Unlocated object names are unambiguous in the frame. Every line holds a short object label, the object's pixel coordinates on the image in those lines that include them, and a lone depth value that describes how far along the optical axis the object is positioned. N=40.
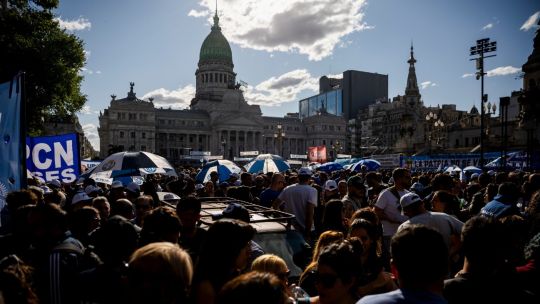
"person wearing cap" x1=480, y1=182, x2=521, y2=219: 5.96
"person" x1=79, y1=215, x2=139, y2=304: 3.27
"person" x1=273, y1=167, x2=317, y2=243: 7.68
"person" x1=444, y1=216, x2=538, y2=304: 2.86
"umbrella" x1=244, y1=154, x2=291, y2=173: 16.34
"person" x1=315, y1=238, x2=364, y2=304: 2.96
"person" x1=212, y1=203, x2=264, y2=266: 4.55
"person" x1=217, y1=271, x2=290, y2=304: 1.88
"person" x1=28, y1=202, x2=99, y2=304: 3.32
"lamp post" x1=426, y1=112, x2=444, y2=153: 35.22
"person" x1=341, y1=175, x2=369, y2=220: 7.33
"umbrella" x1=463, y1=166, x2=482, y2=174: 17.41
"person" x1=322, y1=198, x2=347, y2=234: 5.96
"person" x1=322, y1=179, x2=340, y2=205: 8.96
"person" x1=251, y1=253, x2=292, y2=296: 3.41
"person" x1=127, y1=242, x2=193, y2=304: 2.26
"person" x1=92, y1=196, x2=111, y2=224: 6.43
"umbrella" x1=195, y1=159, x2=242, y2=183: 15.81
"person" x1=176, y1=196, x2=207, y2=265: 4.71
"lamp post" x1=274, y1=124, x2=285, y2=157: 40.34
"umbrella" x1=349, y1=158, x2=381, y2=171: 19.42
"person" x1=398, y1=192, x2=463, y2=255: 4.88
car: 4.84
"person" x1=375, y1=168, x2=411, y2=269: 6.46
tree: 18.95
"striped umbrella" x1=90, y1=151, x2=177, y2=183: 10.98
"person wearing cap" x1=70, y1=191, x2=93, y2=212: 6.61
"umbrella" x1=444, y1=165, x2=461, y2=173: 17.19
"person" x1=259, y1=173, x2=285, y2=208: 8.88
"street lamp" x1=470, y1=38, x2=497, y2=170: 24.61
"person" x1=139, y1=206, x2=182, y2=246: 3.90
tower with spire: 67.74
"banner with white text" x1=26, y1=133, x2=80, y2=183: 9.36
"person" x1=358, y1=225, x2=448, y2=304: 2.43
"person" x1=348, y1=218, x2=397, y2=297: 3.74
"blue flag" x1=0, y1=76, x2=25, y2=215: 5.87
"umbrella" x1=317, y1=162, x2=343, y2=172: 22.42
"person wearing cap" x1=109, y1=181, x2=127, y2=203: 8.44
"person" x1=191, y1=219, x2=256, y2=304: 2.83
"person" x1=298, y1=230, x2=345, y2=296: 3.87
